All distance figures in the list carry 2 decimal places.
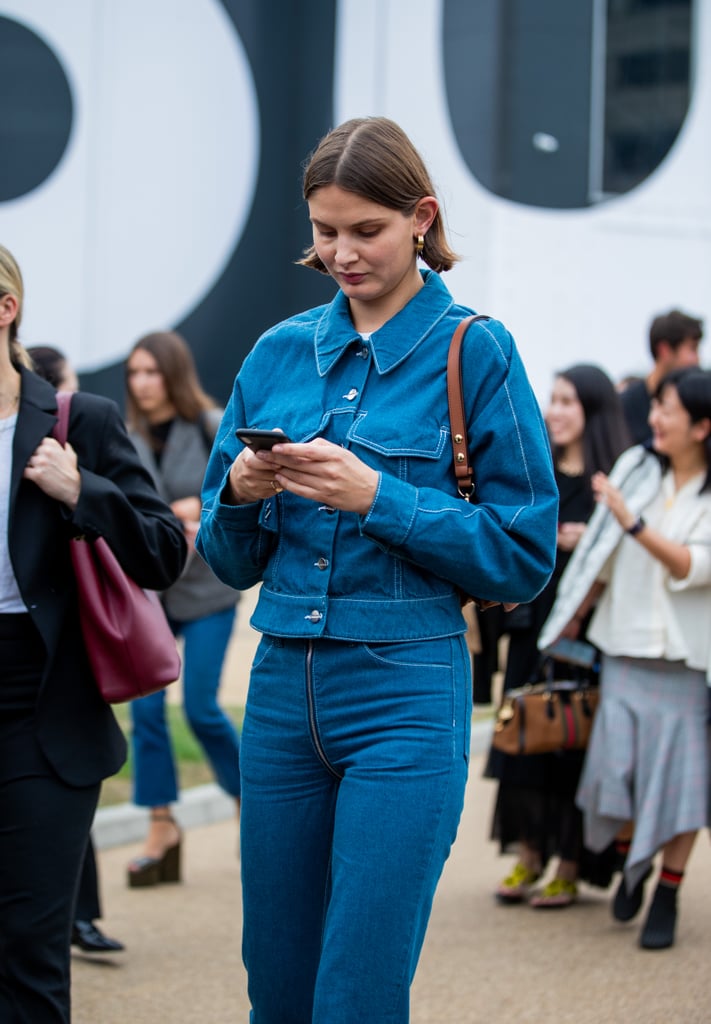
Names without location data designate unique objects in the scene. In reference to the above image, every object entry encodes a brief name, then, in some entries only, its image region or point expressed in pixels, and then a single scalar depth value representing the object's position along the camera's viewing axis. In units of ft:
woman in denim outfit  8.77
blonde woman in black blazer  10.94
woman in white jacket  18.79
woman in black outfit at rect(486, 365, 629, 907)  20.83
